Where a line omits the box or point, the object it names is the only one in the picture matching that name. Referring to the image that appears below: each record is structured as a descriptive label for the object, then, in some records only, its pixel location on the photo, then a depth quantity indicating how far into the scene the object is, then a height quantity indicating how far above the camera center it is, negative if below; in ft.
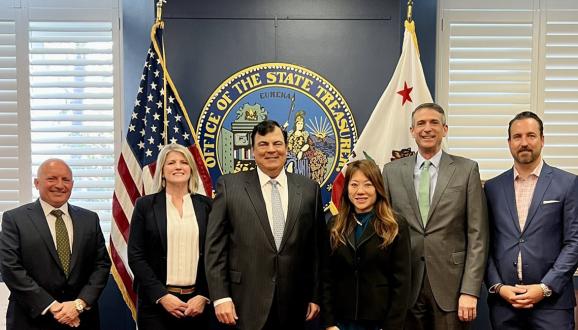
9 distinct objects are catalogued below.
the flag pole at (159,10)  10.57 +2.96
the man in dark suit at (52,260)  8.21 -2.01
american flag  10.41 +0.08
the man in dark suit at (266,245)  7.79 -1.61
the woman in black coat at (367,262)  7.54 -1.81
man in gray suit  8.19 -1.53
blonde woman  8.30 -1.97
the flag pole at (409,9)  10.80 +3.09
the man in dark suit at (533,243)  7.92 -1.59
